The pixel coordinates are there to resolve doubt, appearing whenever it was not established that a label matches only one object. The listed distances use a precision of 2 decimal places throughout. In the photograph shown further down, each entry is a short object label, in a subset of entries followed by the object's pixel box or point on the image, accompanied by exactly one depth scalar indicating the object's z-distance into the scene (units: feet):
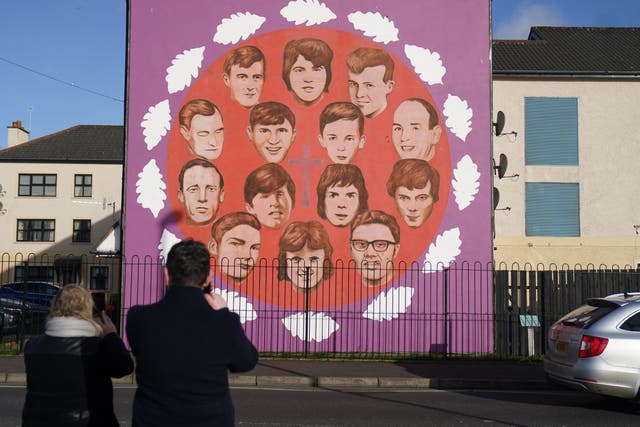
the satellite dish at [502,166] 64.29
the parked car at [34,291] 82.12
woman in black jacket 13.71
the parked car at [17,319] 60.58
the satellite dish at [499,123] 64.31
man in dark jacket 11.77
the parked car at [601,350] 31.68
